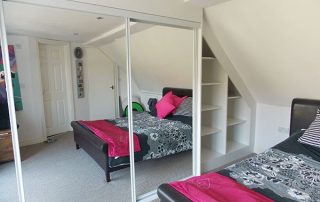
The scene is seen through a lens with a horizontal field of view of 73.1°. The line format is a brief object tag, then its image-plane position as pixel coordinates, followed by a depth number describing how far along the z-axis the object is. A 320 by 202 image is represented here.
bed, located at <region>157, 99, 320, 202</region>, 1.52
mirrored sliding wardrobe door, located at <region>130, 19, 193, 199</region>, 2.63
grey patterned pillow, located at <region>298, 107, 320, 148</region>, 2.23
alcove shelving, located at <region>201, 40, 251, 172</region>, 3.22
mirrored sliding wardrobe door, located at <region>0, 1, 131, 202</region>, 2.07
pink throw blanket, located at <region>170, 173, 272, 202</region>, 1.42
